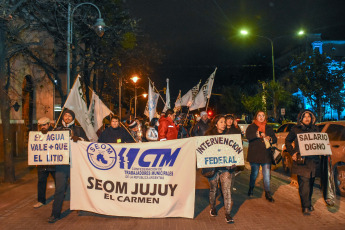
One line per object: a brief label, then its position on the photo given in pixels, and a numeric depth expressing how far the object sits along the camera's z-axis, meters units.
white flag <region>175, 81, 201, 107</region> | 14.62
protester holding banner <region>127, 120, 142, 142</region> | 10.62
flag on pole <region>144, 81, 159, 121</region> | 13.68
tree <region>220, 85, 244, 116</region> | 56.00
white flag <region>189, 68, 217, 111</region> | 12.85
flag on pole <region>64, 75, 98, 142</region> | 7.09
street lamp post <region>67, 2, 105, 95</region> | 11.23
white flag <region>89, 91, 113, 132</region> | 7.84
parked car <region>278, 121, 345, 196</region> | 7.31
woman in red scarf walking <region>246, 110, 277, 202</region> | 6.91
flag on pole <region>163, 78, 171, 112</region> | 14.74
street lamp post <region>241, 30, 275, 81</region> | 20.94
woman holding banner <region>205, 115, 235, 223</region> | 5.59
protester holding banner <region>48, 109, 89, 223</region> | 5.71
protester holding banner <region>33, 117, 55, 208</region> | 6.38
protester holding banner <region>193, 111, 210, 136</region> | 9.82
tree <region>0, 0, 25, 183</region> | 9.34
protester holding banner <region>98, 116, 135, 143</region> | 7.15
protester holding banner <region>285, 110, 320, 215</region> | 5.91
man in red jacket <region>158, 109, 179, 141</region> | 9.45
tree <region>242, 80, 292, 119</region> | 30.95
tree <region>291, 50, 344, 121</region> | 24.02
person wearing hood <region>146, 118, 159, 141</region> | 12.06
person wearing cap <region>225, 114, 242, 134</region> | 6.87
